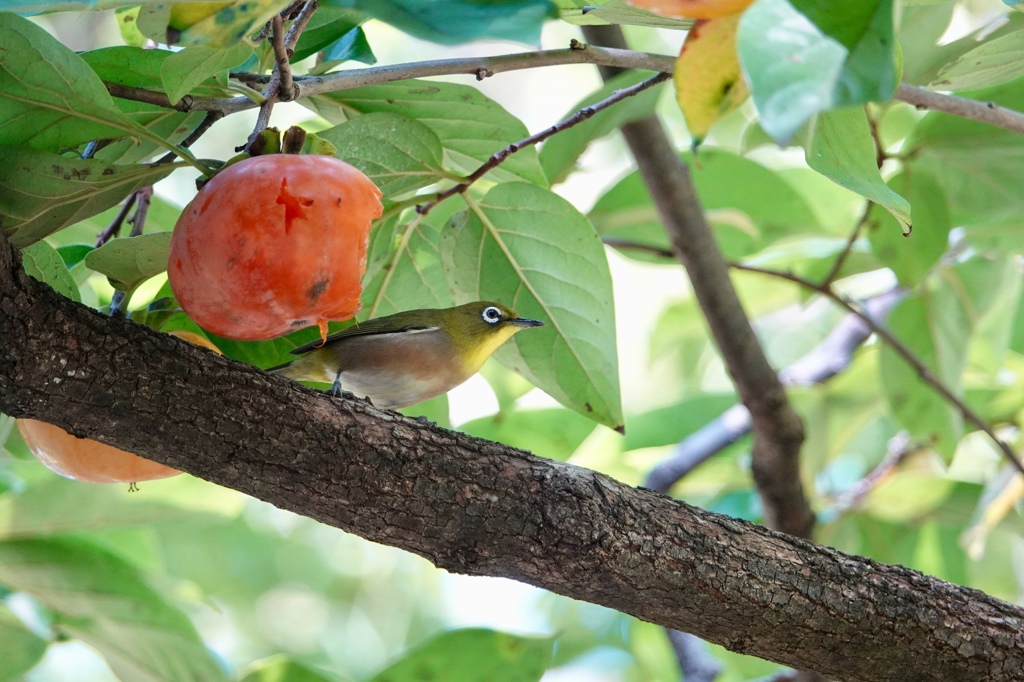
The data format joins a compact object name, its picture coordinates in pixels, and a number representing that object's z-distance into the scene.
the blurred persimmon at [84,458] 3.70
